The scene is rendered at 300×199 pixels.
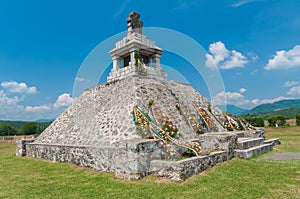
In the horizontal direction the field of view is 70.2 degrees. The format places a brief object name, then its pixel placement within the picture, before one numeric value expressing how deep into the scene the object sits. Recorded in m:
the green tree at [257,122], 31.60
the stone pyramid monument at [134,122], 7.36
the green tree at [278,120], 32.34
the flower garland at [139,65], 12.75
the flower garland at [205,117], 12.67
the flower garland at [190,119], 11.47
